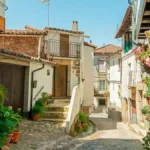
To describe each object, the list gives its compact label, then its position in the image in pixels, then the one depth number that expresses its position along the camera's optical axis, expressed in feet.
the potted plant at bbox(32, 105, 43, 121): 35.59
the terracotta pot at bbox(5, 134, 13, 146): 20.46
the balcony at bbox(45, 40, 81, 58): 67.31
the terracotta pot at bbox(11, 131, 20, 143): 22.93
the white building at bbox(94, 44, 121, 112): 127.95
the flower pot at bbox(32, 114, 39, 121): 35.55
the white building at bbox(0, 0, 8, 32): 32.94
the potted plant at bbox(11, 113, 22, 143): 22.84
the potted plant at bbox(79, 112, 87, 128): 45.49
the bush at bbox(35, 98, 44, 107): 38.12
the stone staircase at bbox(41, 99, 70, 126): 36.06
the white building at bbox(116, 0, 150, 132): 49.80
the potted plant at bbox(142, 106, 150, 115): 38.32
